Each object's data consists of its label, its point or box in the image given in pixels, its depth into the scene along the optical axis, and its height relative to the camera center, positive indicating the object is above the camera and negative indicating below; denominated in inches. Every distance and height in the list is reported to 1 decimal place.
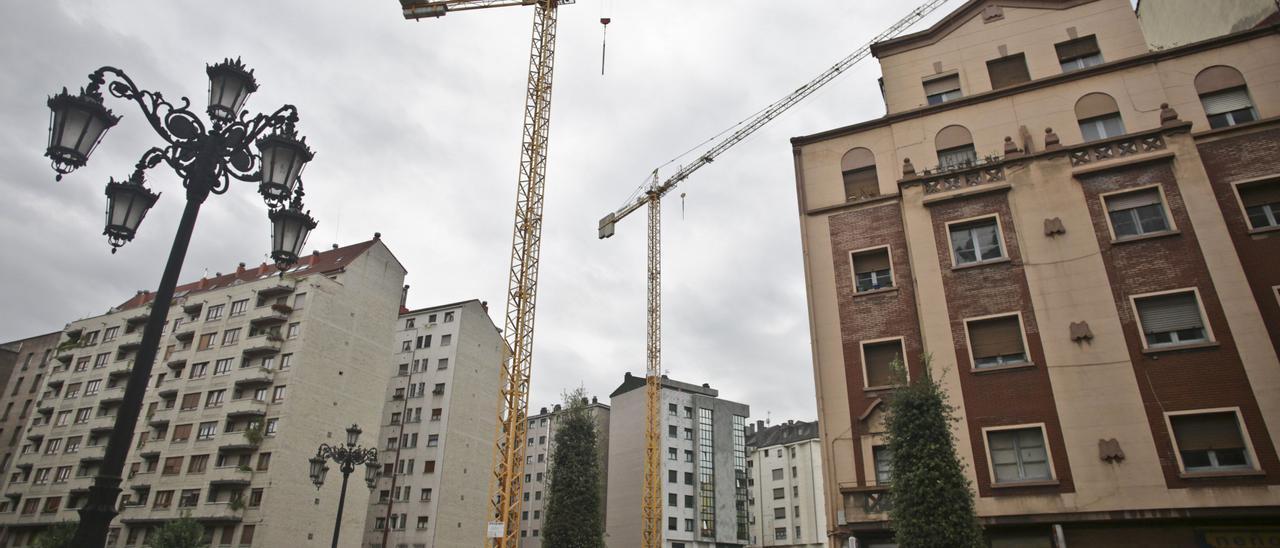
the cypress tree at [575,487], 1459.2 +191.7
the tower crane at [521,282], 1558.8 +711.5
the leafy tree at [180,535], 1594.5 +103.0
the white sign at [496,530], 1423.5 +104.7
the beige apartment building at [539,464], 3237.2 +536.0
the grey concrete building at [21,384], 2691.9 +717.8
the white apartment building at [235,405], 1930.4 +498.7
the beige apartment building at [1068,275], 706.2 +334.1
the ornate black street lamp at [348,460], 889.5 +151.6
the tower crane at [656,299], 2477.9 +1033.6
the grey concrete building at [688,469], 2913.4 +462.9
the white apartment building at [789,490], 3272.6 +435.3
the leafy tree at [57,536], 1735.1 +110.8
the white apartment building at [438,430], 2453.2 +526.8
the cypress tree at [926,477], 615.2 +92.5
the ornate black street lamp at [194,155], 306.2 +182.6
